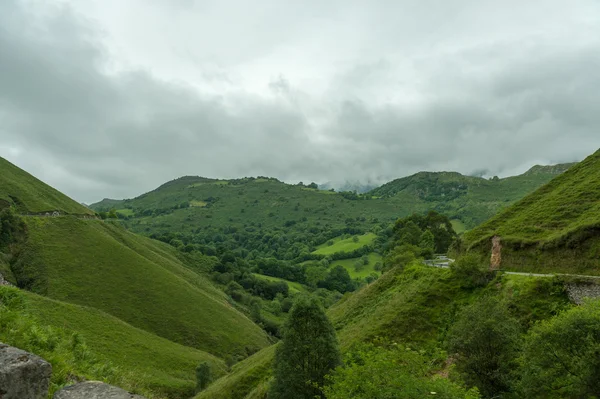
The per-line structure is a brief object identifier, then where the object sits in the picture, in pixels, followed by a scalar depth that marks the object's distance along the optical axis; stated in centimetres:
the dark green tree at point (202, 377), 5559
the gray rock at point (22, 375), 670
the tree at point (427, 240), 7550
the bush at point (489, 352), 2266
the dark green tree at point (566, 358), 1788
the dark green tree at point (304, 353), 2697
